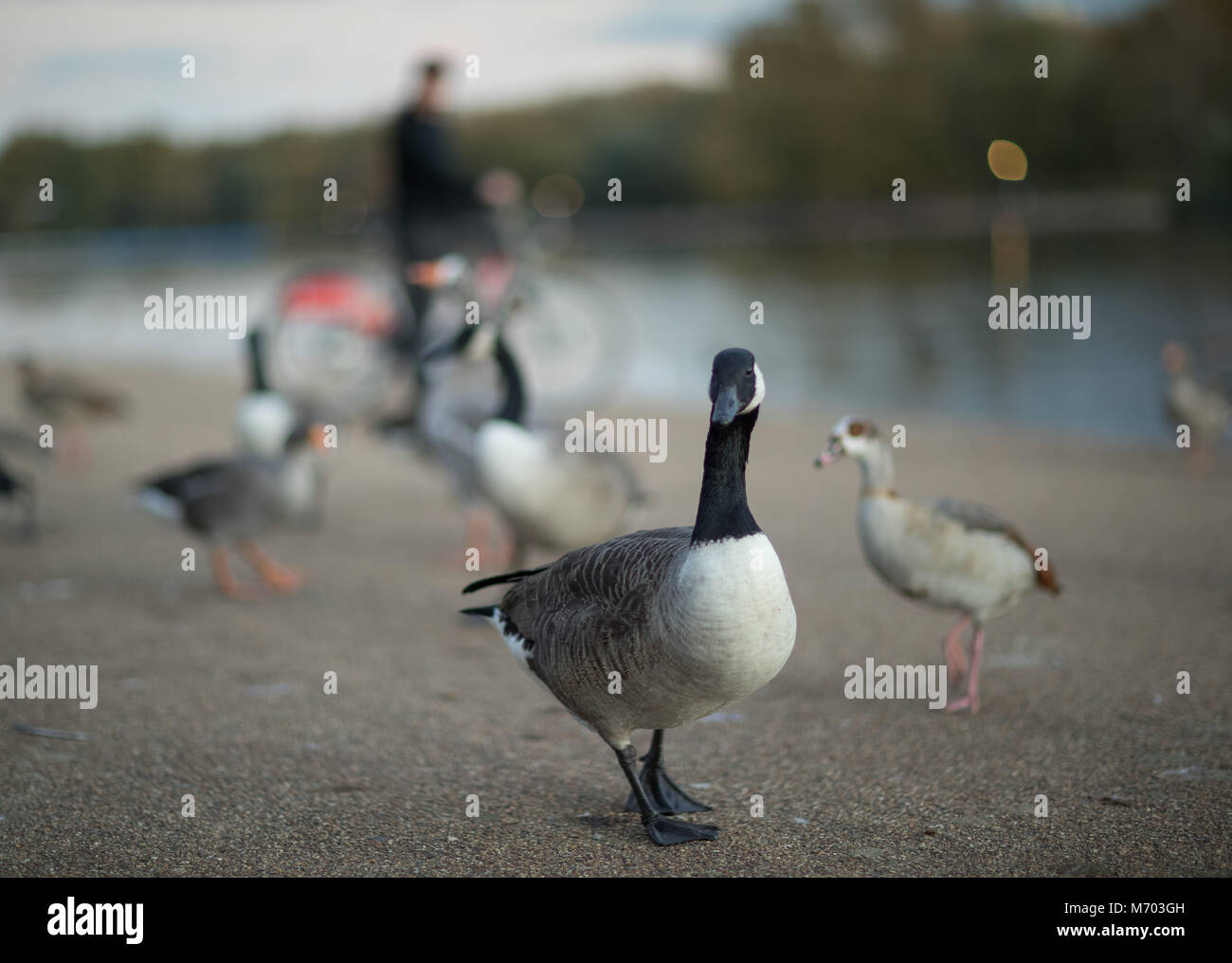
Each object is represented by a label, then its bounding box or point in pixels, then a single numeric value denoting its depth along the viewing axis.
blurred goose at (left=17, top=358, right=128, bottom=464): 10.69
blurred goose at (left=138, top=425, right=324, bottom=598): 6.93
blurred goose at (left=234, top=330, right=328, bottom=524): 8.61
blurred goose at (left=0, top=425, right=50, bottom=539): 8.30
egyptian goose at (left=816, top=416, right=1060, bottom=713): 5.02
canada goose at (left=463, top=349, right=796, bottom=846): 3.43
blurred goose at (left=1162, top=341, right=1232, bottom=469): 9.48
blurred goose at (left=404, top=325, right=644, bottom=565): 6.36
